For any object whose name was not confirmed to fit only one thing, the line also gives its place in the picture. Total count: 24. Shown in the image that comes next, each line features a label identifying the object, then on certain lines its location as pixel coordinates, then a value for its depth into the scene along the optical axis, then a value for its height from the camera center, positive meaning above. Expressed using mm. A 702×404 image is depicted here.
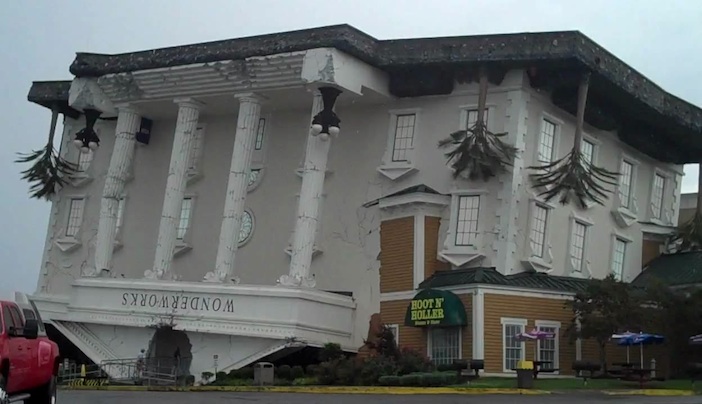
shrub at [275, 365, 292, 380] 34219 -420
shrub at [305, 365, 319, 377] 33472 -235
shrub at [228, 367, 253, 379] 35375 -652
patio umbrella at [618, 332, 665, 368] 31062 +1952
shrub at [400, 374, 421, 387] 29656 -154
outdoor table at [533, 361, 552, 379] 31791 +769
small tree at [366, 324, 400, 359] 34594 +959
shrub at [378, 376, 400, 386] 30141 -237
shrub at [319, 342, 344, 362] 35719 +467
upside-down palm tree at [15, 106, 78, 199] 47688 +7718
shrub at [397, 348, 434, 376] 32094 +358
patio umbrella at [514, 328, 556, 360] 33116 +1790
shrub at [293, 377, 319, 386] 31828 -601
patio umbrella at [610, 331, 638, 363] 31527 +2028
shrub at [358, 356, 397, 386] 31078 +11
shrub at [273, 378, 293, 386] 32119 -711
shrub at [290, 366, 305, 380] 34094 -375
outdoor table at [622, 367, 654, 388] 28992 +817
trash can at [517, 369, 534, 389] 28438 +279
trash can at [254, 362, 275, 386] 32656 -547
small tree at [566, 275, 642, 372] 32875 +2906
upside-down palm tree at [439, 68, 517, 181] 35875 +8349
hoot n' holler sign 33969 +2336
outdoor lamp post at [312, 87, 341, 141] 37188 +9100
